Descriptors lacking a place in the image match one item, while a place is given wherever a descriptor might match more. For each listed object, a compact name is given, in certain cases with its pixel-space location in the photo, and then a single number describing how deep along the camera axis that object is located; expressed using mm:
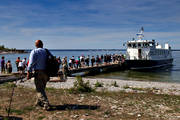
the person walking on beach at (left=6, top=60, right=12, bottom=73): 18672
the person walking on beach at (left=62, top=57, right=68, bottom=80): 16855
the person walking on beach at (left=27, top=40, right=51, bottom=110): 5520
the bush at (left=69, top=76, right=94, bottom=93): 9188
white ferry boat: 33156
